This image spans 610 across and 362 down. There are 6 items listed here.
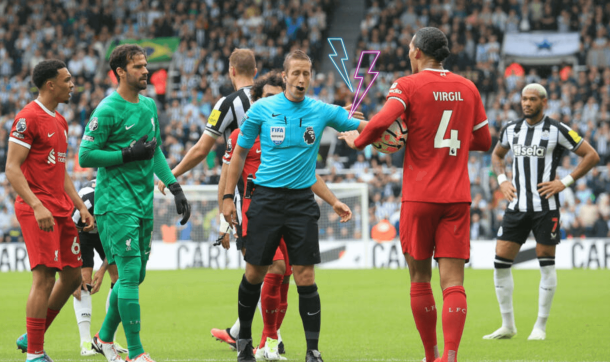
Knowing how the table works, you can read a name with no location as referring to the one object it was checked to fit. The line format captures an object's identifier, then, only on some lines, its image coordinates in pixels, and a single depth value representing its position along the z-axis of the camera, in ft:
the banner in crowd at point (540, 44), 172.76
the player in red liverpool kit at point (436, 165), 37.17
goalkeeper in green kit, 40.27
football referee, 40.32
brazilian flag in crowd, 195.21
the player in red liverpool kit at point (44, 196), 40.88
